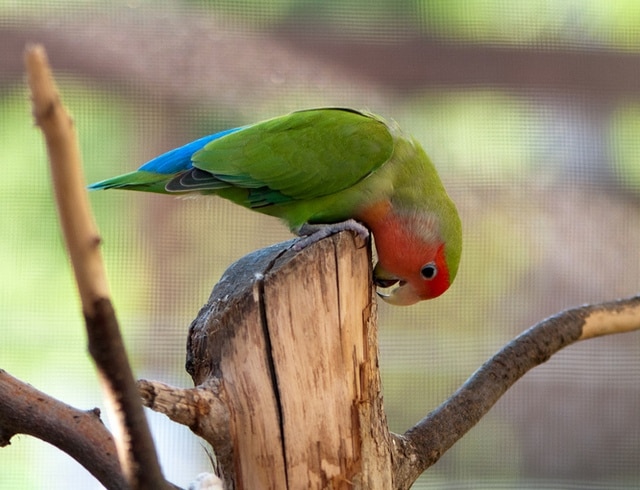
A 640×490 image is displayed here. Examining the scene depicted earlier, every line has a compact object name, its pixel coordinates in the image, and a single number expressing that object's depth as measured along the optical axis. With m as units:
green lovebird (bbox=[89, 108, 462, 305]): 3.89
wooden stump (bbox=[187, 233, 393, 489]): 3.79
